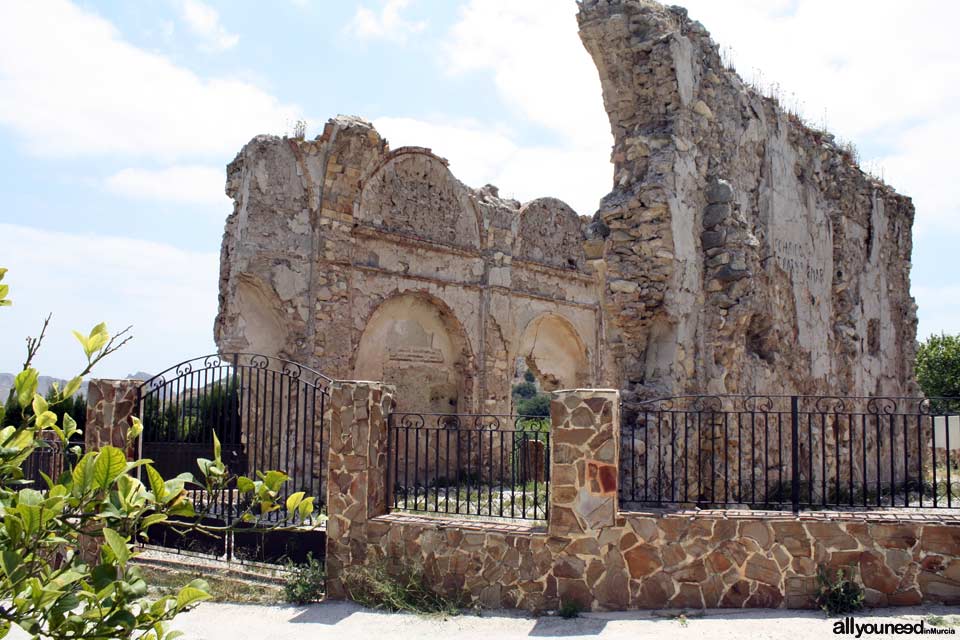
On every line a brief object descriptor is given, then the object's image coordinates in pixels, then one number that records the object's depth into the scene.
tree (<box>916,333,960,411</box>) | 29.56
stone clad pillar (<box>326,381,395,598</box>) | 7.84
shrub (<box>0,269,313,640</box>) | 1.98
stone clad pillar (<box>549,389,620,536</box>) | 7.01
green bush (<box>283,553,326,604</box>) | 7.80
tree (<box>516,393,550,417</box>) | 47.65
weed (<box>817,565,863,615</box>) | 6.54
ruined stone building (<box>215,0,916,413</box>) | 9.63
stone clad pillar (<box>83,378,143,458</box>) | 9.35
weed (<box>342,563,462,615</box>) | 7.31
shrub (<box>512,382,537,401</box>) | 55.34
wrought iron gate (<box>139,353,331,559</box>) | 9.06
